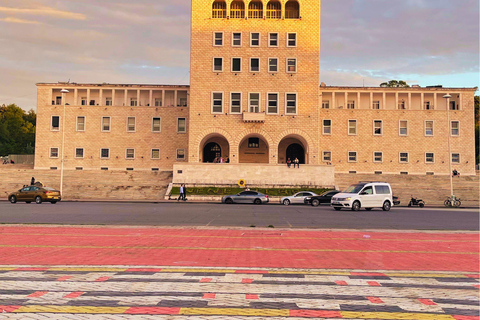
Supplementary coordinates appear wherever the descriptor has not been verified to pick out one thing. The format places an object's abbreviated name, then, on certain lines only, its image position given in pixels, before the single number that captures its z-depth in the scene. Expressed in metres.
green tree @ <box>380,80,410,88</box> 90.50
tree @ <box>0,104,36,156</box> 86.94
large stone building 53.81
